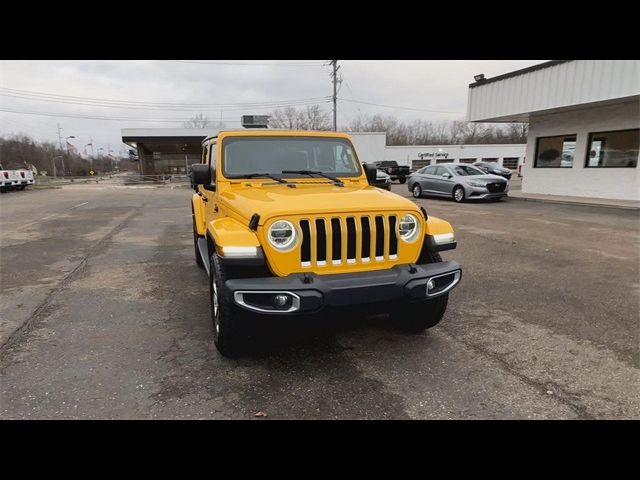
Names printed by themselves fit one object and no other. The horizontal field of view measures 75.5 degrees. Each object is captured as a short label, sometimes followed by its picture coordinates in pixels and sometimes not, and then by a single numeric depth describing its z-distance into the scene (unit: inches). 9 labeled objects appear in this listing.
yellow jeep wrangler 115.6
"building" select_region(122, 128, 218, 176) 1466.5
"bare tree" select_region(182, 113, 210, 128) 2881.4
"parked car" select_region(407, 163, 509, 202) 602.5
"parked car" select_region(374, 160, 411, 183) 1195.9
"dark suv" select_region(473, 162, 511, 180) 1080.2
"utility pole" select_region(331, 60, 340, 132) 1373.6
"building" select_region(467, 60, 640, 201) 528.7
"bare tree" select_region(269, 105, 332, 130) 2475.4
